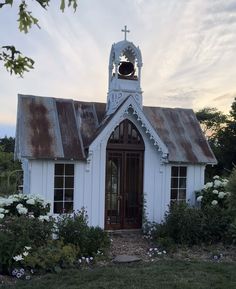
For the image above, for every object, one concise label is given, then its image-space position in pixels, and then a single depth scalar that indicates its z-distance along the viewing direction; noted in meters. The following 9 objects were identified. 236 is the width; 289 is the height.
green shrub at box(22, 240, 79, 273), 5.28
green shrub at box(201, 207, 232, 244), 7.28
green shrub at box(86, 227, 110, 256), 6.23
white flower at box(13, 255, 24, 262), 5.13
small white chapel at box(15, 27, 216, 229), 7.97
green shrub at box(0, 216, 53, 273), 5.24
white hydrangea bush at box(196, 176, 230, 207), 8.49
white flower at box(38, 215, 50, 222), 5.99
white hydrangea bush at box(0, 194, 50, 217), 6.53
